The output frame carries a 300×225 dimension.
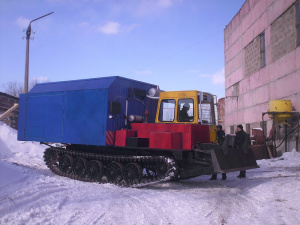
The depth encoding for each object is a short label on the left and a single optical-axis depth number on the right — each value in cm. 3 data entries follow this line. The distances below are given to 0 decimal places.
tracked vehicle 866
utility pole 2281
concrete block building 1509
